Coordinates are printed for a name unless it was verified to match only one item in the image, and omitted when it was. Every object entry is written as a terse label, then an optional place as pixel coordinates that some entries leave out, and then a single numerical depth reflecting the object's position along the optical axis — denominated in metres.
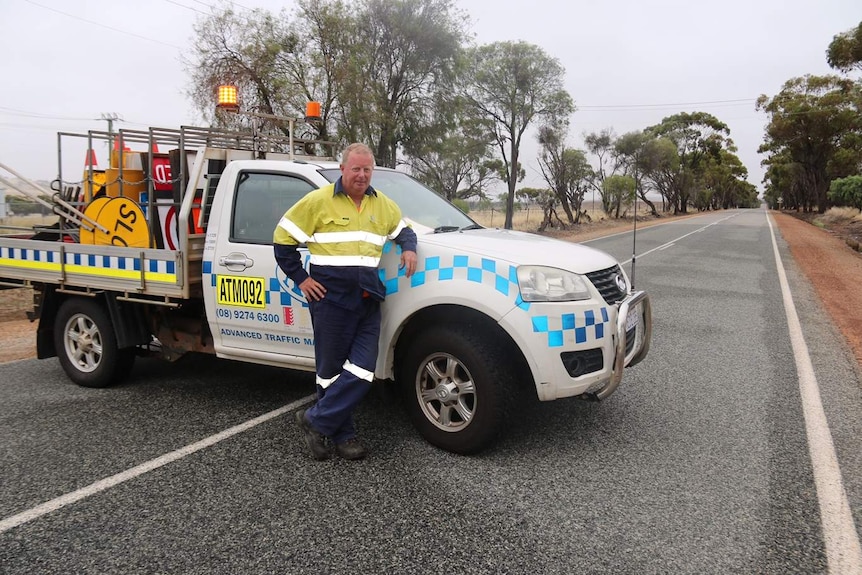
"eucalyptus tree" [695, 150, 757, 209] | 83.70
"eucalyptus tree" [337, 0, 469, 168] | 21.59
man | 3.68
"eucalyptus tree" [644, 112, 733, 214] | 69.56
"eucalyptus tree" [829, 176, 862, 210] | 39.22
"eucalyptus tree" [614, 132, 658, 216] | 47.19
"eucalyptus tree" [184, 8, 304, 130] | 21.25
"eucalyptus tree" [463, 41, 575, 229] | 31.84
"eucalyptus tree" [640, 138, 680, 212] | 54.62
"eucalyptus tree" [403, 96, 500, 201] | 24.84
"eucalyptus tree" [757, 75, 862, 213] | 45.78
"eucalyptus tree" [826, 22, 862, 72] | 30.55
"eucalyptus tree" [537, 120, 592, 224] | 34.09
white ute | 3.65
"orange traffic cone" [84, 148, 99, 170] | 5.66
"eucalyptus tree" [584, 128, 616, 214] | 45.50
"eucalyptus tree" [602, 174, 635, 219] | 45.66
